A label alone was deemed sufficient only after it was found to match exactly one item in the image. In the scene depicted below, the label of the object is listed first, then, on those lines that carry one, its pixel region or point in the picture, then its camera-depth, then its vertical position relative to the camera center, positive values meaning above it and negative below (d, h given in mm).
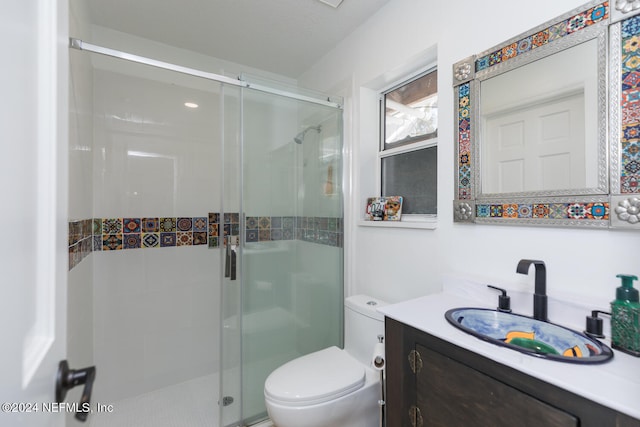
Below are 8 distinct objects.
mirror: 950 +337
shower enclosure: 1652 -174
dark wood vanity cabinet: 633 -488
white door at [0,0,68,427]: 340 +10
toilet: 1191 -776
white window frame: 1559 +400
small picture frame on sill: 1724 +36
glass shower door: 1640 -165
